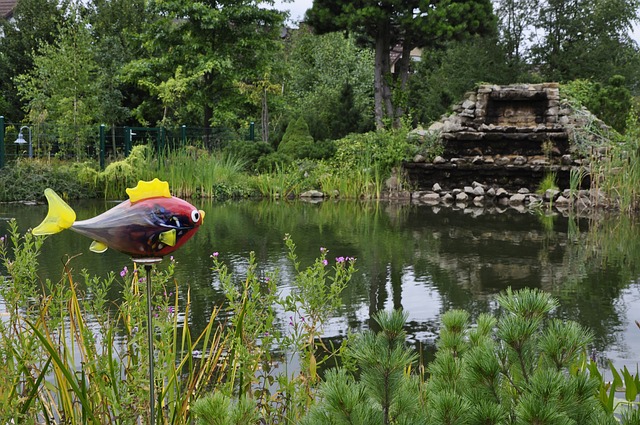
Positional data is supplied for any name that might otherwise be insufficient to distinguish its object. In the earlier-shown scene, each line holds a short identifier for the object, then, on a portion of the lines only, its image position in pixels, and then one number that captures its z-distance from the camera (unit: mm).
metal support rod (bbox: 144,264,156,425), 1983
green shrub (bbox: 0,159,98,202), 15203
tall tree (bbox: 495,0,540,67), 32438
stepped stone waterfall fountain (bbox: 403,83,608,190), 16984
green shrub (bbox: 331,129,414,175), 17016
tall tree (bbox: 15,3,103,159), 19188
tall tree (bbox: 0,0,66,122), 24500
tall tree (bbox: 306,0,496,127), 20281
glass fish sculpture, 2008
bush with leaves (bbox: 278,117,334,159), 17891
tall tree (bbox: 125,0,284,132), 20953
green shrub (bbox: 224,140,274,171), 18297
